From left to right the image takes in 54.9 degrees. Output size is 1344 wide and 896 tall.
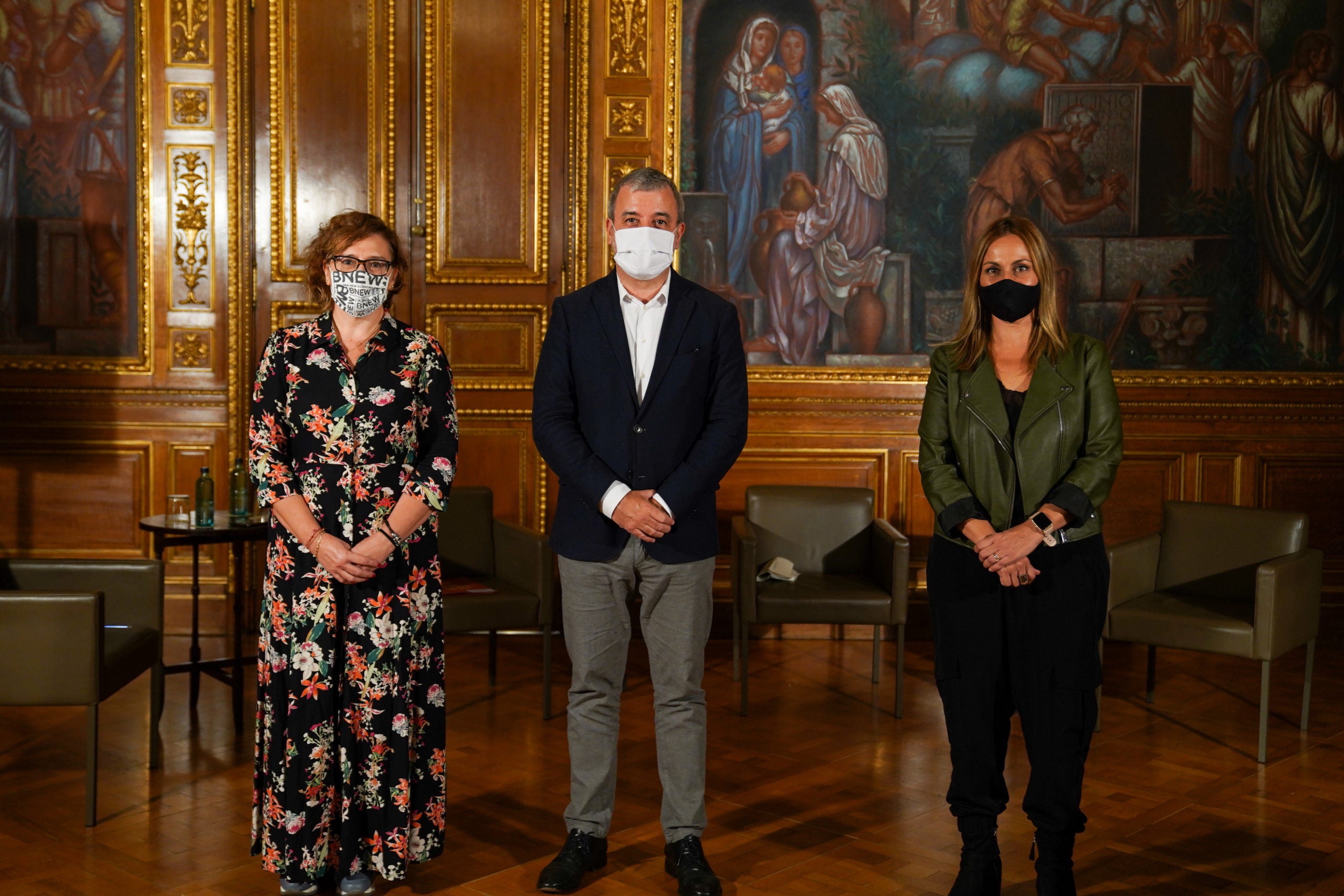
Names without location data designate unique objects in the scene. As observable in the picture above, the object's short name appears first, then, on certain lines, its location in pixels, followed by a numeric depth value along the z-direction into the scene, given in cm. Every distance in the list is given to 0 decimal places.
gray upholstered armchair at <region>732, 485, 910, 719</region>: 511
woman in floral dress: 305
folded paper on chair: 536
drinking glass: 493
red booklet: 510
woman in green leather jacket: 304
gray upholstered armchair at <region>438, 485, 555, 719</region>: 499
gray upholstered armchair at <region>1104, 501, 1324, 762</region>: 462
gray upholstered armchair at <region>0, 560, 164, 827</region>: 381
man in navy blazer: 317
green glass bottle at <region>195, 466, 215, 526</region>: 493
